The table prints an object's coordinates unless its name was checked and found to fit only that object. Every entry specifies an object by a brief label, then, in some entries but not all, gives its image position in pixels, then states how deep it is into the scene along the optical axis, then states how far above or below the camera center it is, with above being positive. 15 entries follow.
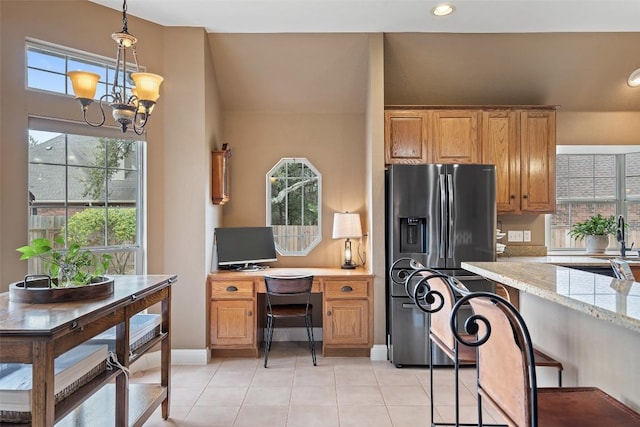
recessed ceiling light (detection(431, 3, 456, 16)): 3.30 +1.75
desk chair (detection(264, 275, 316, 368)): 3.55 -0.68
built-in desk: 3.78 -0.91
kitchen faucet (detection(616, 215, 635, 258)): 3.62 -0.16
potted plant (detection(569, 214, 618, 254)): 4.21 -0.16
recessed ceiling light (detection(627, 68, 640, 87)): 4.01 +1.41
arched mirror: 4.50 +0.14
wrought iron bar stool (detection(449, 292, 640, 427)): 1.09 -0.52
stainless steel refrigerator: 3.60 -0.06
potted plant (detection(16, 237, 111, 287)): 1.99 -0.27
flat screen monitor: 4.02 -0.32
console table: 1.45 -0.52
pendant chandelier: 1.98 +0.65
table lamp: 4.07 -0.10
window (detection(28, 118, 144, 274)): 2.96 +0.22
